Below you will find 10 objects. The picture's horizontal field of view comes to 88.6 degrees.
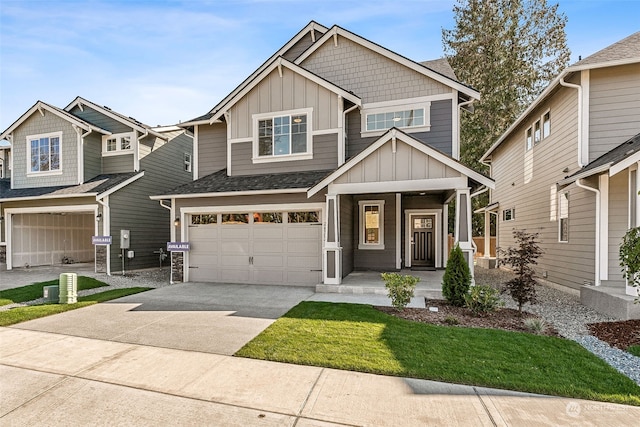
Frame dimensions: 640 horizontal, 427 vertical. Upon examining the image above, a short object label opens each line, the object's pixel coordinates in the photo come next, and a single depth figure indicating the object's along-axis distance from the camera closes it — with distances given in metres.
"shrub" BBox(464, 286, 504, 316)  6.51
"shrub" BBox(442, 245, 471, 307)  7.15
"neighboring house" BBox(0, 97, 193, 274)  12.58
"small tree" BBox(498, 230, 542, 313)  6.84
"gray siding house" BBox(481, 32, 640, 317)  7.25
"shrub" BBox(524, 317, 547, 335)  5.62
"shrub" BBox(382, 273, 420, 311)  6.62
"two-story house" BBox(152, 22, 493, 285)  9.43
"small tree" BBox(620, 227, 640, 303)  5.11
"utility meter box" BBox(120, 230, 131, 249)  12.27
